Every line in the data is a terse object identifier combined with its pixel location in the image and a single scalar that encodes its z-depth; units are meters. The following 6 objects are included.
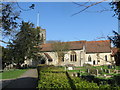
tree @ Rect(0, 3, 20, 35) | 6.12
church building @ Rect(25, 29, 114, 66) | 55.21
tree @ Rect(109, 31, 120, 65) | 6.62
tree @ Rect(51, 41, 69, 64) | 49.85
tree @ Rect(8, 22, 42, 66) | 47.81
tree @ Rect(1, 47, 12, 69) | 44.72
